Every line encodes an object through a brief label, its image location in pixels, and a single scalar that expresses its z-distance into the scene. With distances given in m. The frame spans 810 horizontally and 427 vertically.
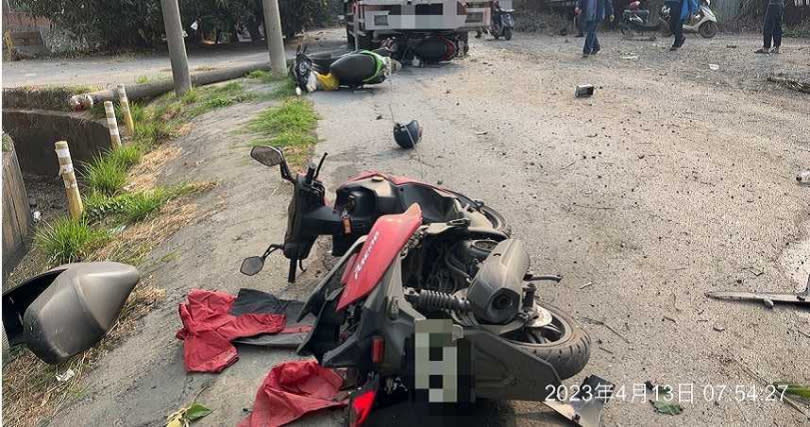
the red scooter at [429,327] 2.36
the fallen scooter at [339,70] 10.38
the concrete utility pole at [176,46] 11.55
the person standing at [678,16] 14.05
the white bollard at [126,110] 10.39
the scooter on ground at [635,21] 18.00
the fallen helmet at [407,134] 7.19
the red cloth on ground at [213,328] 3.59
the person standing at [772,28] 12.96
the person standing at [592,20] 13.78
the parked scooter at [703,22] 16.67
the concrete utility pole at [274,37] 13.11
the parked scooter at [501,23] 18.22
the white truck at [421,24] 12.45
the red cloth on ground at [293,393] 2.97
